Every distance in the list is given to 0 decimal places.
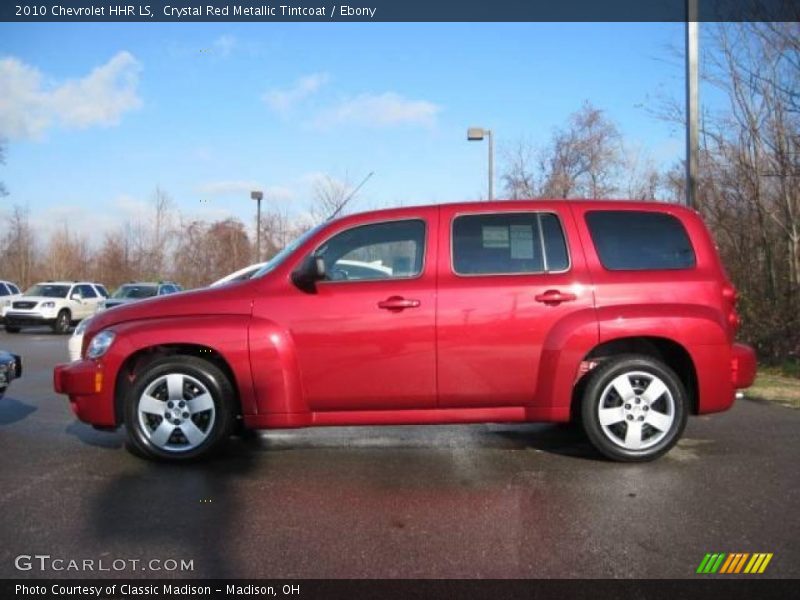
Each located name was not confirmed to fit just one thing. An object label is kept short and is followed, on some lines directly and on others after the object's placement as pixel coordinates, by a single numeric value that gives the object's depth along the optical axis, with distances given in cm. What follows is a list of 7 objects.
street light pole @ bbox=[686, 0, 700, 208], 938
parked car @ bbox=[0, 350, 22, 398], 591
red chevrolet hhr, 463
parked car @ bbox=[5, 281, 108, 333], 2075
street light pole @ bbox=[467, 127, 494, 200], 1752
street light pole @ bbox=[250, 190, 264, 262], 2202
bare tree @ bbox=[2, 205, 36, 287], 4344
